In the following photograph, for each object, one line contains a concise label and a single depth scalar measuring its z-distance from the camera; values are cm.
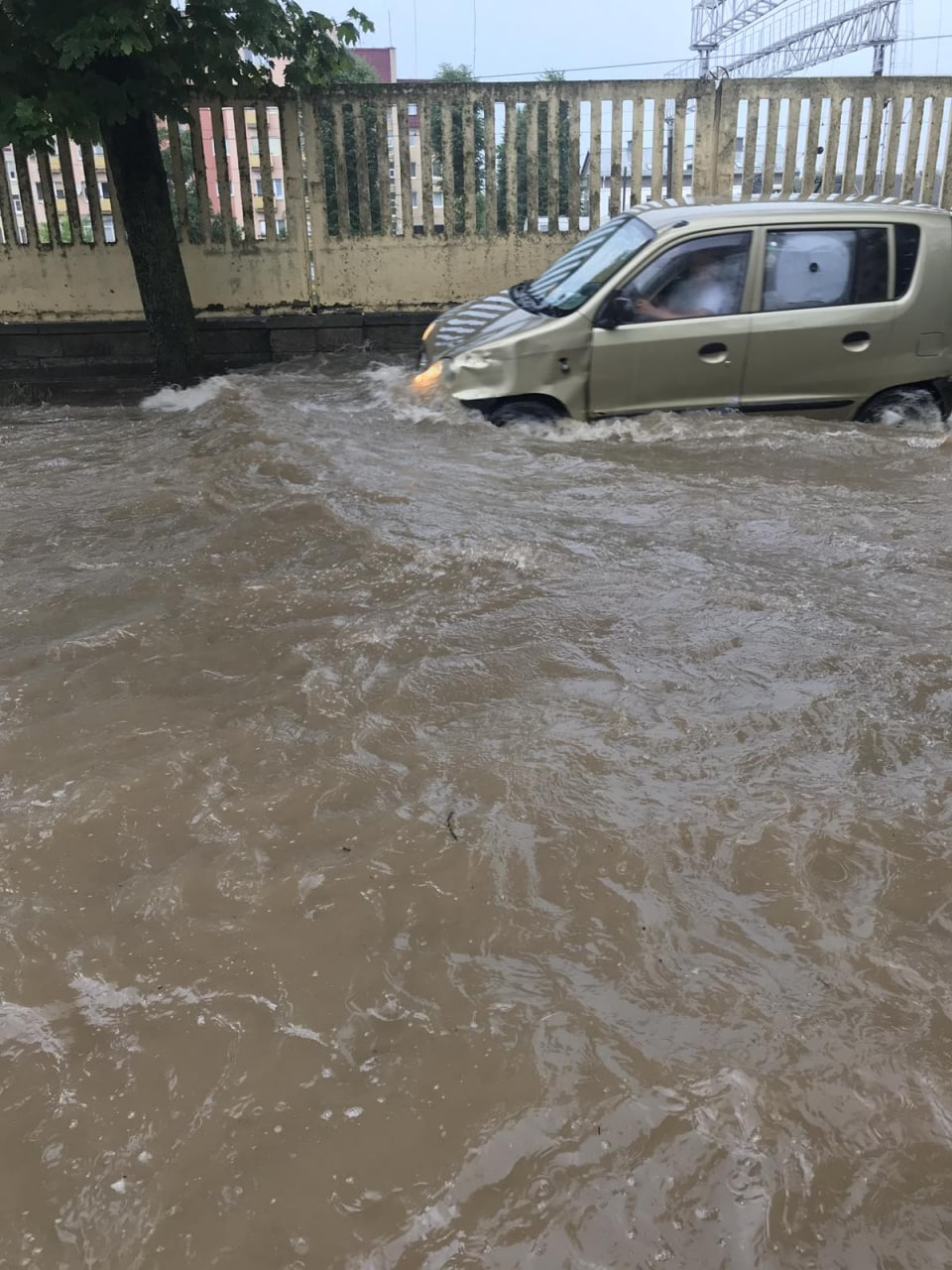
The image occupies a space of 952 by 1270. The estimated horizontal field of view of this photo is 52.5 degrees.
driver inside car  597
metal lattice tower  2653
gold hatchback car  594
